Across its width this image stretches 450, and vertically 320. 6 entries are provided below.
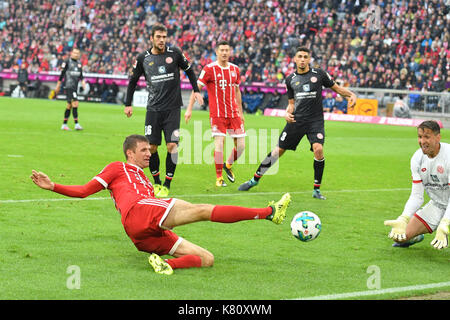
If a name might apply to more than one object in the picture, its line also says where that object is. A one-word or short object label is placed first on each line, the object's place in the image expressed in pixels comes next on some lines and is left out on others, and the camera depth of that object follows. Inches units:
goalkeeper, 273.0
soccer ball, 272.1
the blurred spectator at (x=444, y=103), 1229.1
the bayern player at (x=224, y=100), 503.5
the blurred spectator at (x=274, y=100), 1462.8
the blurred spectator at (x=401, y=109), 1264.8
